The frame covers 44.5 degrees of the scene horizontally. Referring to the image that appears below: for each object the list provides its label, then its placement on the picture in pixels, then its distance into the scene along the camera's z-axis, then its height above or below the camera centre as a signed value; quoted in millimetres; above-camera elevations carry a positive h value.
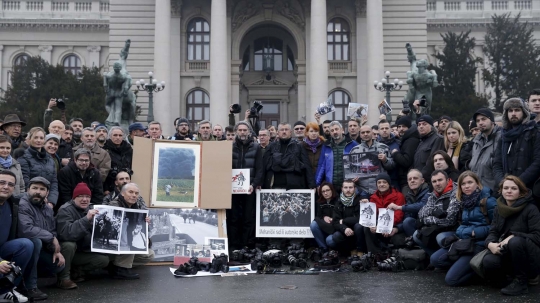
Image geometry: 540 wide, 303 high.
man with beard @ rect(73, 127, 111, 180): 11891 +590
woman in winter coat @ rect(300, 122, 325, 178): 13219 +807
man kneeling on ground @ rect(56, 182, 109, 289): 9617 -781
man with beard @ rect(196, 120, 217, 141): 13133 +1109
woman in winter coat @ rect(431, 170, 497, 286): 9367 -447
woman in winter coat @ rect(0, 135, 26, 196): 9781 +343
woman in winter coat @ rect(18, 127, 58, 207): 10633 +361
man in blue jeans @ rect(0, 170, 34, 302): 8625 -646
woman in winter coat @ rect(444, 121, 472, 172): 11594 +723
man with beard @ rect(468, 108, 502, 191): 10547 +637
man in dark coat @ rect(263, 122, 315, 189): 12883 +409
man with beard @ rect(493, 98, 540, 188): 9375 +662
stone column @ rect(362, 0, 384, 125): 40969 +8637
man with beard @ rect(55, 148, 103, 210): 10883 +109
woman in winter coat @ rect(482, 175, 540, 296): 8609 -674
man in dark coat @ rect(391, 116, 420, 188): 12648 +703
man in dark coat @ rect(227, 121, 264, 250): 12914 -202
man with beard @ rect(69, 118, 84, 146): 14133 +1253
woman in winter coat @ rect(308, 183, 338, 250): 12242 -565
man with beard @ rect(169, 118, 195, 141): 13961 +1186
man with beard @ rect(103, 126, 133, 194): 12491 +680
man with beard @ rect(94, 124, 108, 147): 12859 +983
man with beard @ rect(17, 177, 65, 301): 8906 -657
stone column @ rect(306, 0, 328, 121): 40000 +7869
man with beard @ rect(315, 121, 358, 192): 12930 +540
